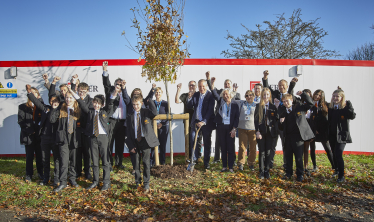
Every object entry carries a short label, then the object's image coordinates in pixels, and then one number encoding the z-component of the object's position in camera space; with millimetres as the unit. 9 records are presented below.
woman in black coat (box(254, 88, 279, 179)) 5148
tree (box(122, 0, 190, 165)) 5230
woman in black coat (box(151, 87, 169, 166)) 5961
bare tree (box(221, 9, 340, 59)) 21906
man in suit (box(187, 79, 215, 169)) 5738
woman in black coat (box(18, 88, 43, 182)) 5105
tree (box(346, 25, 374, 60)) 32312
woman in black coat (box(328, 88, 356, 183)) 4988
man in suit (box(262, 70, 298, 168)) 5342
